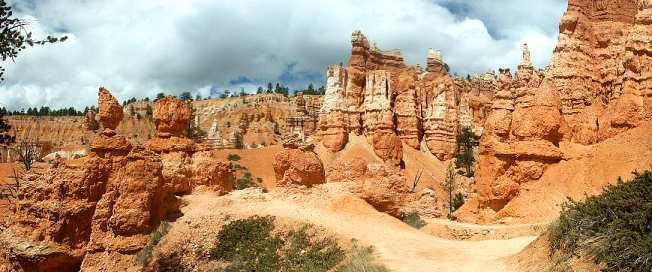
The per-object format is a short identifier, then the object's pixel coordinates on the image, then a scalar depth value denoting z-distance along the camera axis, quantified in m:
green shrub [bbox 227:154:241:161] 63.72
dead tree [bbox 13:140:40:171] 31.08
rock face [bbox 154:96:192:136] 22.83
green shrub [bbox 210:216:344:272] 14.99
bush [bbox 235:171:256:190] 53.53
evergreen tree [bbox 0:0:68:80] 11.21
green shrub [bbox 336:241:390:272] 13.15
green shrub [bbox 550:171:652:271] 9.04
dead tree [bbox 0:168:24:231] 16.52
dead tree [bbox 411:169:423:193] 45.41
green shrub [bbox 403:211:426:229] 21.17
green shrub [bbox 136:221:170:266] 17.08
